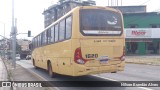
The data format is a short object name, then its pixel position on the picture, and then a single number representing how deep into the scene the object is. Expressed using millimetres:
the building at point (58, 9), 126938
